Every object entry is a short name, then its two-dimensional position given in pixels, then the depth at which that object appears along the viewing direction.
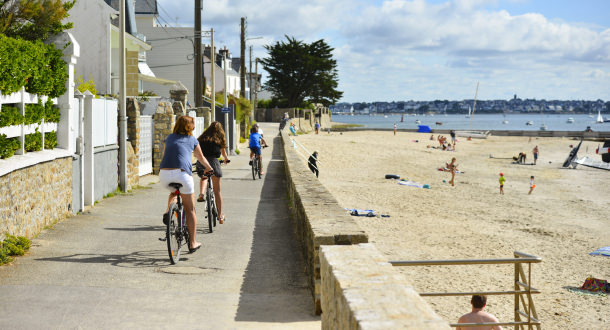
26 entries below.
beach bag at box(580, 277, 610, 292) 12.63
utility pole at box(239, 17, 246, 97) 46.67
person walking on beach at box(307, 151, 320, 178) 23.02
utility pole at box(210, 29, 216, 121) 31.21
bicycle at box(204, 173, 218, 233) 9.90
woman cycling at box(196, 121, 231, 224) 10.30
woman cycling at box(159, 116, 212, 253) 7.79
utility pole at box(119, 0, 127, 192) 14.48
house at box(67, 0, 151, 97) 26.94
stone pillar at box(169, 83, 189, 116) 23.27
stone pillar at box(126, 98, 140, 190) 16.28
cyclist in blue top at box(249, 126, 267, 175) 19.33
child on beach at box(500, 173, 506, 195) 29.98
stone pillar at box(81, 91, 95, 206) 11.98
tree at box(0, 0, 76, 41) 10.41
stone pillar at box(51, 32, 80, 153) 10.51
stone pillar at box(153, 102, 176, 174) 19.67
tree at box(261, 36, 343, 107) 91.19
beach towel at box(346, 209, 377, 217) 19.33
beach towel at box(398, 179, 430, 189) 30.38
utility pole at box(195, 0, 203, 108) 29.19
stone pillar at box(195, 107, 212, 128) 29.20
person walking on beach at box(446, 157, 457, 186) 32.97
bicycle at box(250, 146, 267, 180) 19.62
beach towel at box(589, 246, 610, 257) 15.80
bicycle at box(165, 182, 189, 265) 7.58
